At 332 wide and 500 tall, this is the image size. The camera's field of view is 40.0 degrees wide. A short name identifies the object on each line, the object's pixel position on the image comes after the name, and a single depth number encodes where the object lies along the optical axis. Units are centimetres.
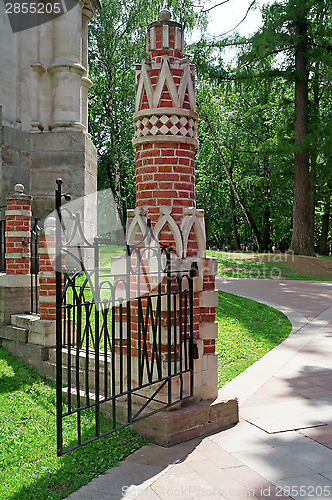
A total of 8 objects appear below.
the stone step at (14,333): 617
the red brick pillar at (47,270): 587
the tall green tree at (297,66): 1727
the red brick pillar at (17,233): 669
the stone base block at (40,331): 589
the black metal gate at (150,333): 380
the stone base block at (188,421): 374
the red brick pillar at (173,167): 409
